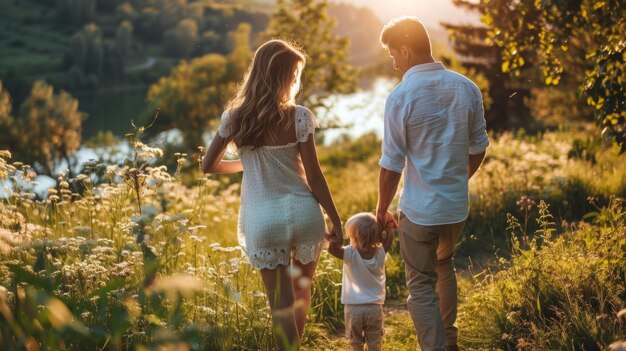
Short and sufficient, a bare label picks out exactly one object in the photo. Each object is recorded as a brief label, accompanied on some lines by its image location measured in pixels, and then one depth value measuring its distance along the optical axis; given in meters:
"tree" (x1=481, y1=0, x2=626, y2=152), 5.28
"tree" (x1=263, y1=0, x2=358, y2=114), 21.98
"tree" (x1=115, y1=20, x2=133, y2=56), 79.94
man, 3.77
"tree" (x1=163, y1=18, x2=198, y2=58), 87.19
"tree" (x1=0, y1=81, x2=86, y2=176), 33.53
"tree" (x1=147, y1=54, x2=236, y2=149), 38.06
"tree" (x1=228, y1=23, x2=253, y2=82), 37.81
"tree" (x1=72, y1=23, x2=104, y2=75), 74.25
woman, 3.76
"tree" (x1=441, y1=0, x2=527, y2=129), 27.58
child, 4.04
